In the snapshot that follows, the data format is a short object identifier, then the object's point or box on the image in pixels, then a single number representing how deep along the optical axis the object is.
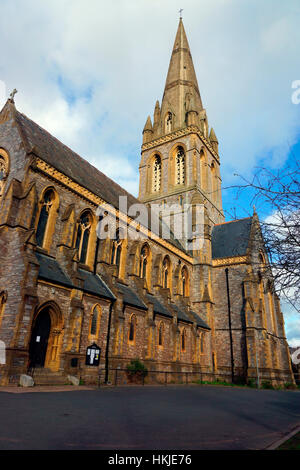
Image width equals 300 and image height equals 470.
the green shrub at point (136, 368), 18.14
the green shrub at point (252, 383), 26.54
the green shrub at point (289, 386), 29.58
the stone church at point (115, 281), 14.17
